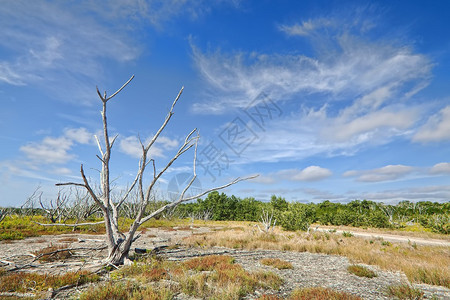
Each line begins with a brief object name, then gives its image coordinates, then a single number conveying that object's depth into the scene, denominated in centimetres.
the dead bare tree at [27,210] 4021
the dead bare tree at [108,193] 1023
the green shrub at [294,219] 3400
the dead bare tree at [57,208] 3957
